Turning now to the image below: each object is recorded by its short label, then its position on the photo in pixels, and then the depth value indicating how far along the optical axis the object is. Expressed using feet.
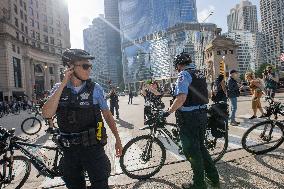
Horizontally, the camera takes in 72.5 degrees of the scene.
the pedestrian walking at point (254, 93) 25.49
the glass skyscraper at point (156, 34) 298.56
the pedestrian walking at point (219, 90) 22.44
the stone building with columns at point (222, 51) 142.16
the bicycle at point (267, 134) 13.74
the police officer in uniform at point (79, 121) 6.43
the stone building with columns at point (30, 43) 108.69
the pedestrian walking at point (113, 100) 35.39
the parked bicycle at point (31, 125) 28.08
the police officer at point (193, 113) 8.95
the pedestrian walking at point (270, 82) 30.62
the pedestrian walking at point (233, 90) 23.93
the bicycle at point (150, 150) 11.76
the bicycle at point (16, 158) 10.75
